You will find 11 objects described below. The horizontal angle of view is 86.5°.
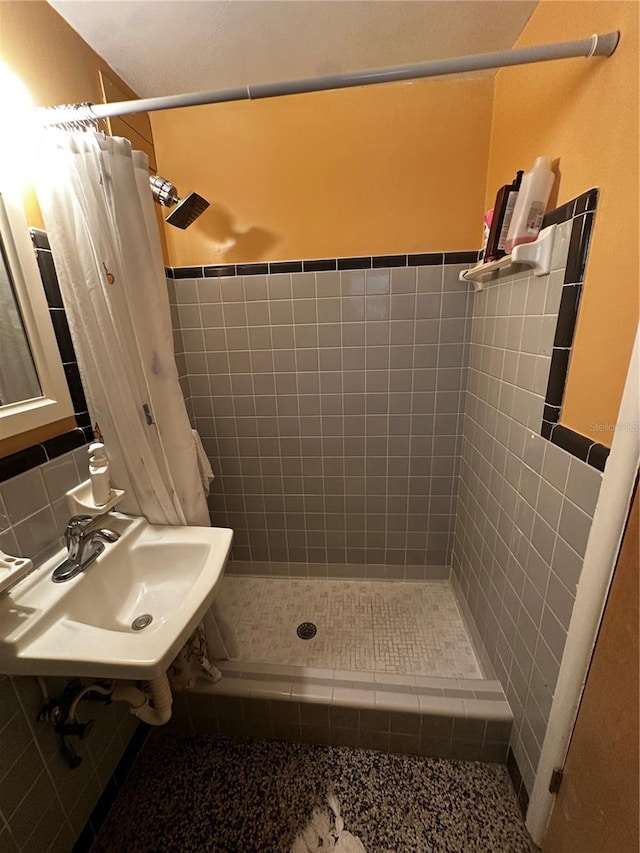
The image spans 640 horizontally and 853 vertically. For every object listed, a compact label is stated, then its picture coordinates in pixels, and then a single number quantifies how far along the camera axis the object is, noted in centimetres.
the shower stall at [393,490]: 94
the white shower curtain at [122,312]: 86
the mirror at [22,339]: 82
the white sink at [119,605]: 67
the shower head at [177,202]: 115
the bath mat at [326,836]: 95
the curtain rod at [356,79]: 68
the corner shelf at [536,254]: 88
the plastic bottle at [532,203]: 88
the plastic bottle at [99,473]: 94
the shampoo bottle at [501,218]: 97
